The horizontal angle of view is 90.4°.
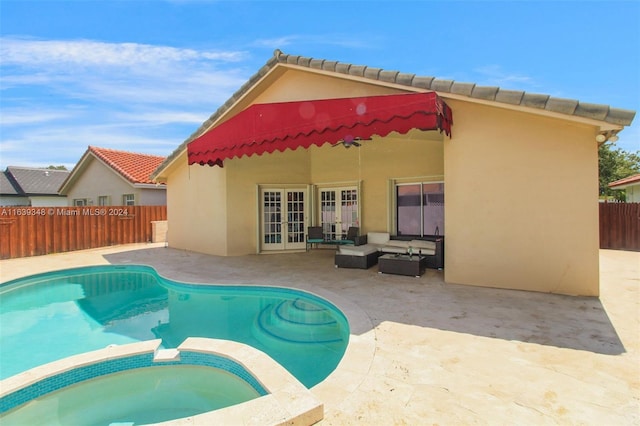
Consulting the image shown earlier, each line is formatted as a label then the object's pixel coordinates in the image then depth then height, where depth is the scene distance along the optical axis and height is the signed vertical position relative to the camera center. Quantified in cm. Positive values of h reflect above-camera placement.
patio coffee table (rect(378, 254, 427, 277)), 1116 -186
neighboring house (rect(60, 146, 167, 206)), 2452 +299
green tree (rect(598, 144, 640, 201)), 4250 +593
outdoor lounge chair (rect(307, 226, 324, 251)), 1681 -102
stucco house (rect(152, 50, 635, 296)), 848 +210
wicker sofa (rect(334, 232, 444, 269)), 1230 -156
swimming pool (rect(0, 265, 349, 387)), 688 -292
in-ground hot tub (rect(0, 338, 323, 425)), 479 -283
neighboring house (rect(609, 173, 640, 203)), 2470 +209
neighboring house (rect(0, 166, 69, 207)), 3931 +357
